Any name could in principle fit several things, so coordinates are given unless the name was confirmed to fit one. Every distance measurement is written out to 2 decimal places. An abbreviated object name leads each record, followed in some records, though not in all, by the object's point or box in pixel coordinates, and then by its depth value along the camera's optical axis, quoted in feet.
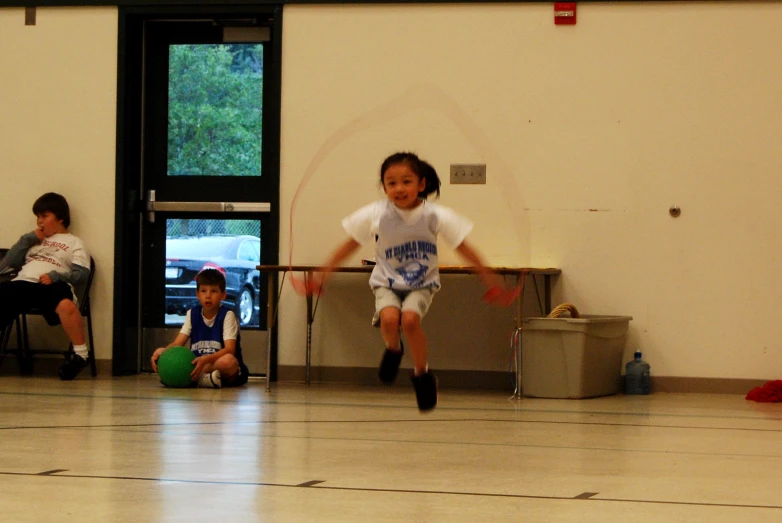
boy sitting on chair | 41.22
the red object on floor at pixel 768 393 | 37.96
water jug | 40.11
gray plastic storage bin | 37.76
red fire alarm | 41.73
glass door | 44.42
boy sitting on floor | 39.14
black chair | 43.21
